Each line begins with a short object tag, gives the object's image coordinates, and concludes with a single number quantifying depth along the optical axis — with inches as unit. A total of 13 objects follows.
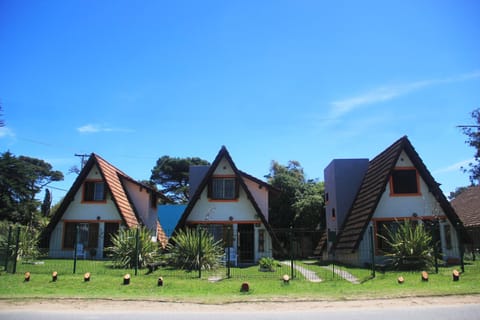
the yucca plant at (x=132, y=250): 703.1
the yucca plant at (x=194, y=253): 671.8
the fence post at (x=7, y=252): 633.1
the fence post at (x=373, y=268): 585.0
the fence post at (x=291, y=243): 572.5
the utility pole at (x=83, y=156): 1681.8
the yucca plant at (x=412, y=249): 666.2
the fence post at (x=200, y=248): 599.8
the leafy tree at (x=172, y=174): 2080.5
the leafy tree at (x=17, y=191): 1283.2
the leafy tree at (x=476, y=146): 1451.8
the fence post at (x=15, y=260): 629.5
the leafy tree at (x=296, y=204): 1363.2
